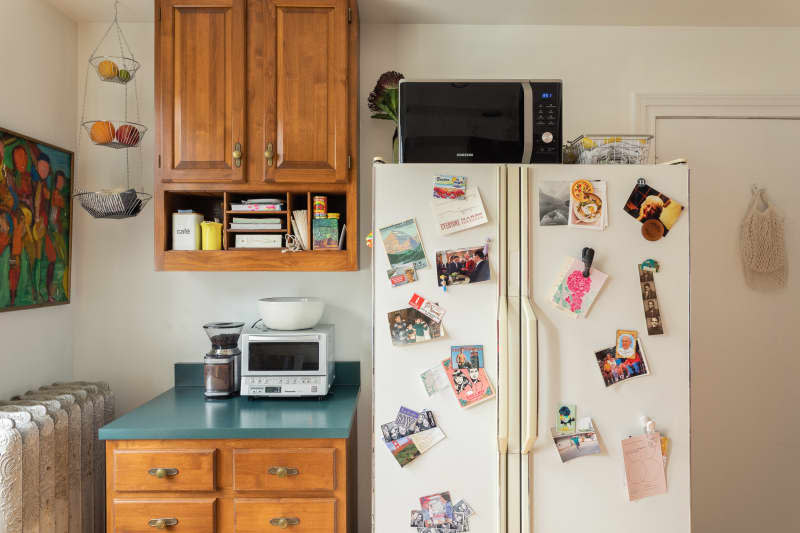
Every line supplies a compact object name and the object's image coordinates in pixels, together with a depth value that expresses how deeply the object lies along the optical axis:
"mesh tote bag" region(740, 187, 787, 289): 2.25
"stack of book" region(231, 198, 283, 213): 1.98
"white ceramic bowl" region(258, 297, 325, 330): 2.01
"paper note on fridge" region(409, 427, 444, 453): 1.52
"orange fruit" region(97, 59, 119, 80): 1.91
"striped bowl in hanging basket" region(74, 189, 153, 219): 1.95
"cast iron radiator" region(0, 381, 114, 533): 1.48
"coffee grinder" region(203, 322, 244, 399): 2.01
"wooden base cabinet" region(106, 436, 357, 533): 1.62
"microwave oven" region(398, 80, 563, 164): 1.67
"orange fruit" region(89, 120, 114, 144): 1.95
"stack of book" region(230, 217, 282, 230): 1.99
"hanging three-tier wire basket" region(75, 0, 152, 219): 2.23
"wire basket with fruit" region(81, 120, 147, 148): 1.96
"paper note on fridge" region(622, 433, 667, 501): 1.51
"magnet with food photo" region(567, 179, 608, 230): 1.53
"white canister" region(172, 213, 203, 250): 1.98
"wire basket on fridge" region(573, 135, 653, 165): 1.69
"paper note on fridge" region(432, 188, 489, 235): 1.53
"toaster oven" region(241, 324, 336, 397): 1.96
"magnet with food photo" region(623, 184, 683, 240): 1.53
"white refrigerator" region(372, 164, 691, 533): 1.52
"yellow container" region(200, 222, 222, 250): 1.99
